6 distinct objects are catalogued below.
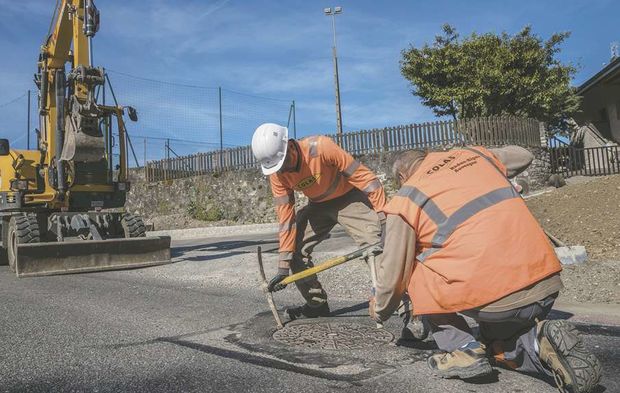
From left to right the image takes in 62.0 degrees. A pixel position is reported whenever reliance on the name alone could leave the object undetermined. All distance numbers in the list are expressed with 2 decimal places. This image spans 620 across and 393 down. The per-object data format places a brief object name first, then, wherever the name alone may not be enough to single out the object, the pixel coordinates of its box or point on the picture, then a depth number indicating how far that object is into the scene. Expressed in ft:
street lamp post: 82.28
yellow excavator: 29.86
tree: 67.92
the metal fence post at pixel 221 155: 70.03
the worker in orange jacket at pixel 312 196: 13.69
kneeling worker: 8.19
